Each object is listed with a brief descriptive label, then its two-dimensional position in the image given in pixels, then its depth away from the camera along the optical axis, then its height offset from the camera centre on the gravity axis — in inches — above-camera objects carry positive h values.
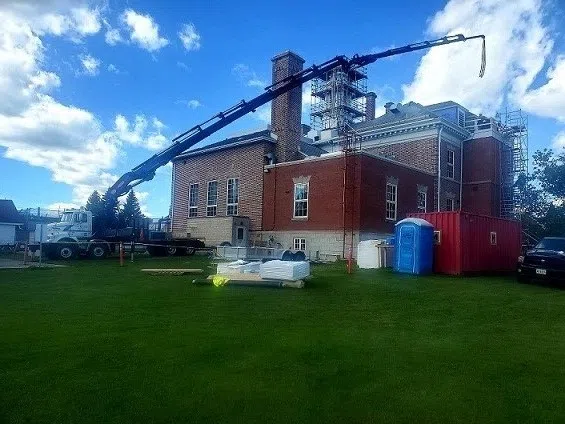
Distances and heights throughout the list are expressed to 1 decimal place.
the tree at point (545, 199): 1181.1 +163.8
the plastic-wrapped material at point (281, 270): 460.8 -27.6
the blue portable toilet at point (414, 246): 645.9 +5.3
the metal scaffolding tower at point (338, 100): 1914.4 +692.0
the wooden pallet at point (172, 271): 597.9 -42.4
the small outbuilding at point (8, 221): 2150.6 +82.3
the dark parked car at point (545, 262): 542.6 -10.5
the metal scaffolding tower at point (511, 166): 1323.8 +278.3
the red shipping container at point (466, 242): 658.2 +14.9
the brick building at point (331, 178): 975.6 +186.5
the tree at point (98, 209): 1051.4 +75.7
